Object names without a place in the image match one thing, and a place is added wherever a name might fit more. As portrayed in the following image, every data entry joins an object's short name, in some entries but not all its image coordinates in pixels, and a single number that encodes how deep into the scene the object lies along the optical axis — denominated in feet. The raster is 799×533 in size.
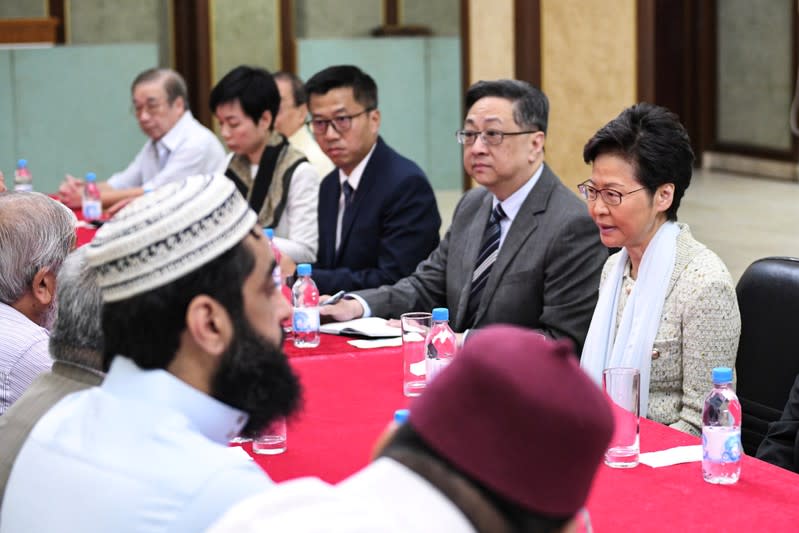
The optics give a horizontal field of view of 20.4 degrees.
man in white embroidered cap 8.47
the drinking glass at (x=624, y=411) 14.10
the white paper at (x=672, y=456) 14.24
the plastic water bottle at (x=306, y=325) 21.30
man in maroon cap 5.43
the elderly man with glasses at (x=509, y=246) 22.33
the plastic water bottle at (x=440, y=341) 17.87
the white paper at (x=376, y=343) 21.08
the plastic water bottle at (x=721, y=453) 13.42
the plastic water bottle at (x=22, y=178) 40.94
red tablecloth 12.44
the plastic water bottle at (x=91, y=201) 36.86
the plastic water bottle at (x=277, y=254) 24.89
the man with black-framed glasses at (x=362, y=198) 27.92
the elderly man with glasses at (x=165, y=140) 42.33
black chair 18.07
